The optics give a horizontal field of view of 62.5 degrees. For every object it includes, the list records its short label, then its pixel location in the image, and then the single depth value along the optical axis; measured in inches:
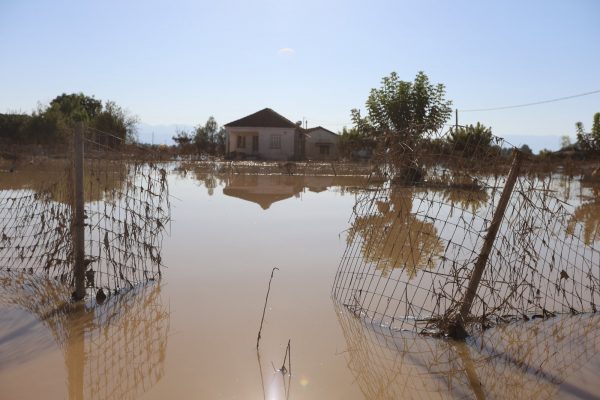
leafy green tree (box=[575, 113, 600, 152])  1202.9
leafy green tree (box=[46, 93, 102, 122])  1509.6
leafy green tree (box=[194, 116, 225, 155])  1749.5
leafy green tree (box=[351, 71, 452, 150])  995.9
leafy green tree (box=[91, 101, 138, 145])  1449.3
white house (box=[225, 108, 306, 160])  1531.7
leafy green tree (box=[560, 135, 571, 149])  1998.0
